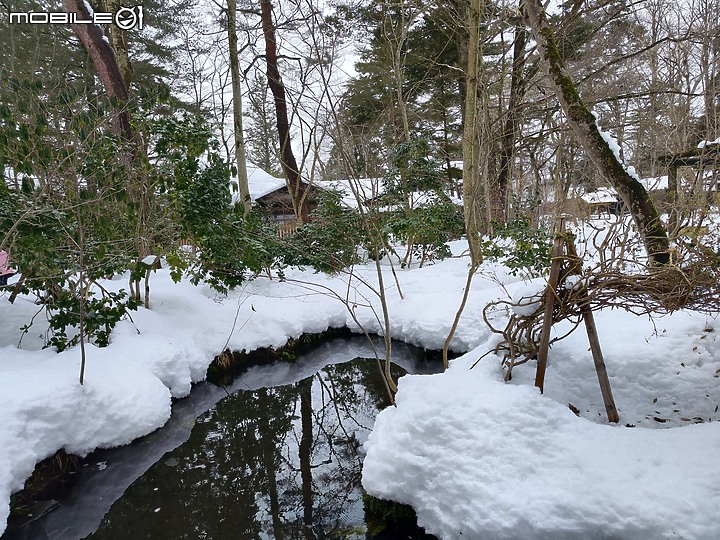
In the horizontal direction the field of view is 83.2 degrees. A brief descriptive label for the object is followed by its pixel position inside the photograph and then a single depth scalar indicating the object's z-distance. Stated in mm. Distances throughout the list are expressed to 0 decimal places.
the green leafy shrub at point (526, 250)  6371
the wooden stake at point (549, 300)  2410
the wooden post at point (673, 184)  4234
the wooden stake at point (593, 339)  2434
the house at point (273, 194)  13984
